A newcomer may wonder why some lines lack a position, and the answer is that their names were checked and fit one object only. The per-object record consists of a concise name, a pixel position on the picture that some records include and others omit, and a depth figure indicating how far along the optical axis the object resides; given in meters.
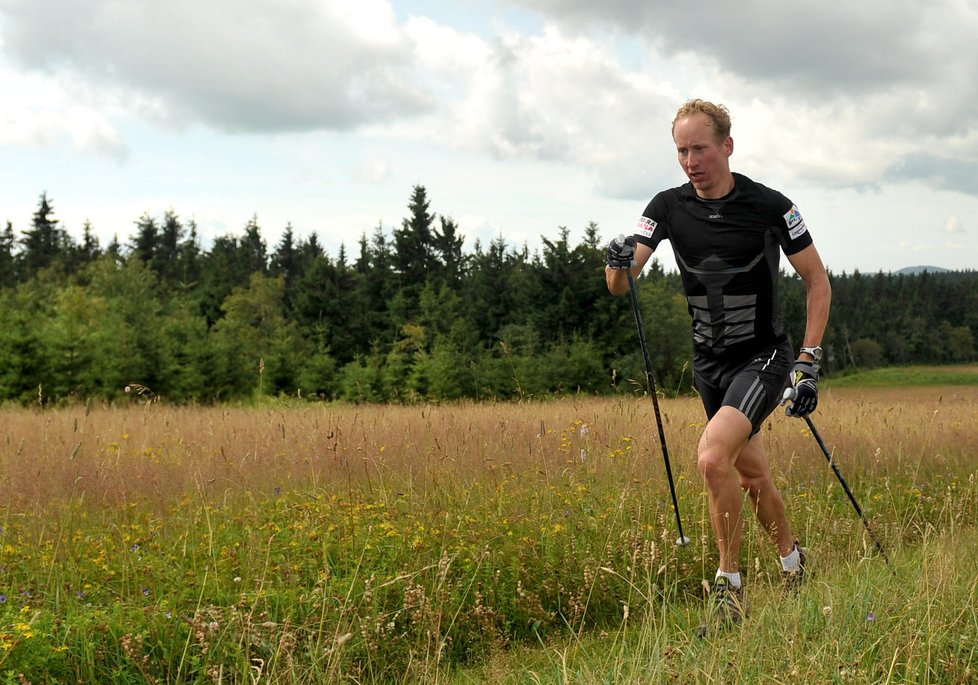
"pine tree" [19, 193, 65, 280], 78.31
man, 4.39
